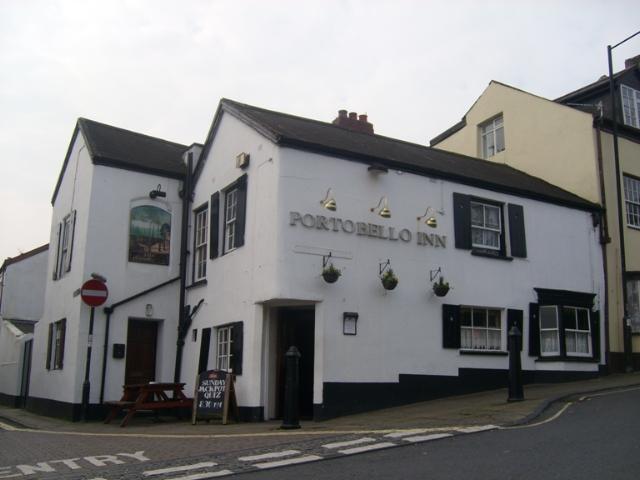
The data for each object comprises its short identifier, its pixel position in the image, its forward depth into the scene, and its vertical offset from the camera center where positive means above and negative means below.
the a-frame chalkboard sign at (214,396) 12.98 -0.67
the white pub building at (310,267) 13.32 +2.20
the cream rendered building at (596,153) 18.05 +6.35
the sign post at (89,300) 15.15 +1.35
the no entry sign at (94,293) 15.27 +1.52
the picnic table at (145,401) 13.32 -0.82
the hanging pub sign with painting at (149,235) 16.94 +3.20
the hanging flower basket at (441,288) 14.29 +1.66
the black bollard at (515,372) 12.05 -0.07
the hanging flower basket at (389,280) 13.54 +1.71
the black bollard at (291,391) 10.88 -0.45
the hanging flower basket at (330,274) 12.88 +1.72
